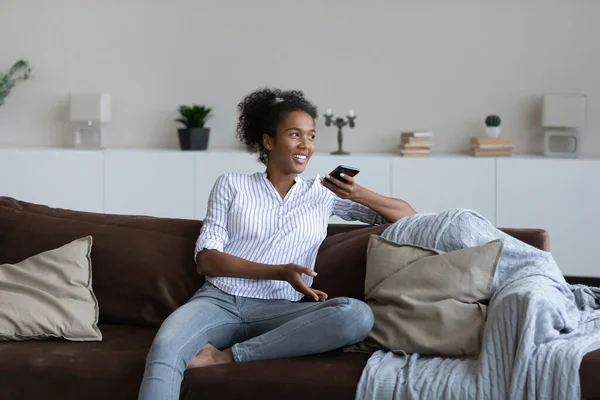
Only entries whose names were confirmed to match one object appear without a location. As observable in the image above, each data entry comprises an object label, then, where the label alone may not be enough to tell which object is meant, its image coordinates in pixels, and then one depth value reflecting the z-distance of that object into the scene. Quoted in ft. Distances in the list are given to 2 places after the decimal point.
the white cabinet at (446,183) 17.58
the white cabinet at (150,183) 18.31
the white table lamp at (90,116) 19.12
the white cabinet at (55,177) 18.52
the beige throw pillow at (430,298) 9.05
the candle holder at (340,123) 18.40
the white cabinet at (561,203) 17.29
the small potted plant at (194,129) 18.76
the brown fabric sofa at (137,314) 8.75
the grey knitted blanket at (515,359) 8.18
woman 9.11
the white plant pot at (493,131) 18.19
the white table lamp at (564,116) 17.87
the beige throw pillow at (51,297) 9.84
